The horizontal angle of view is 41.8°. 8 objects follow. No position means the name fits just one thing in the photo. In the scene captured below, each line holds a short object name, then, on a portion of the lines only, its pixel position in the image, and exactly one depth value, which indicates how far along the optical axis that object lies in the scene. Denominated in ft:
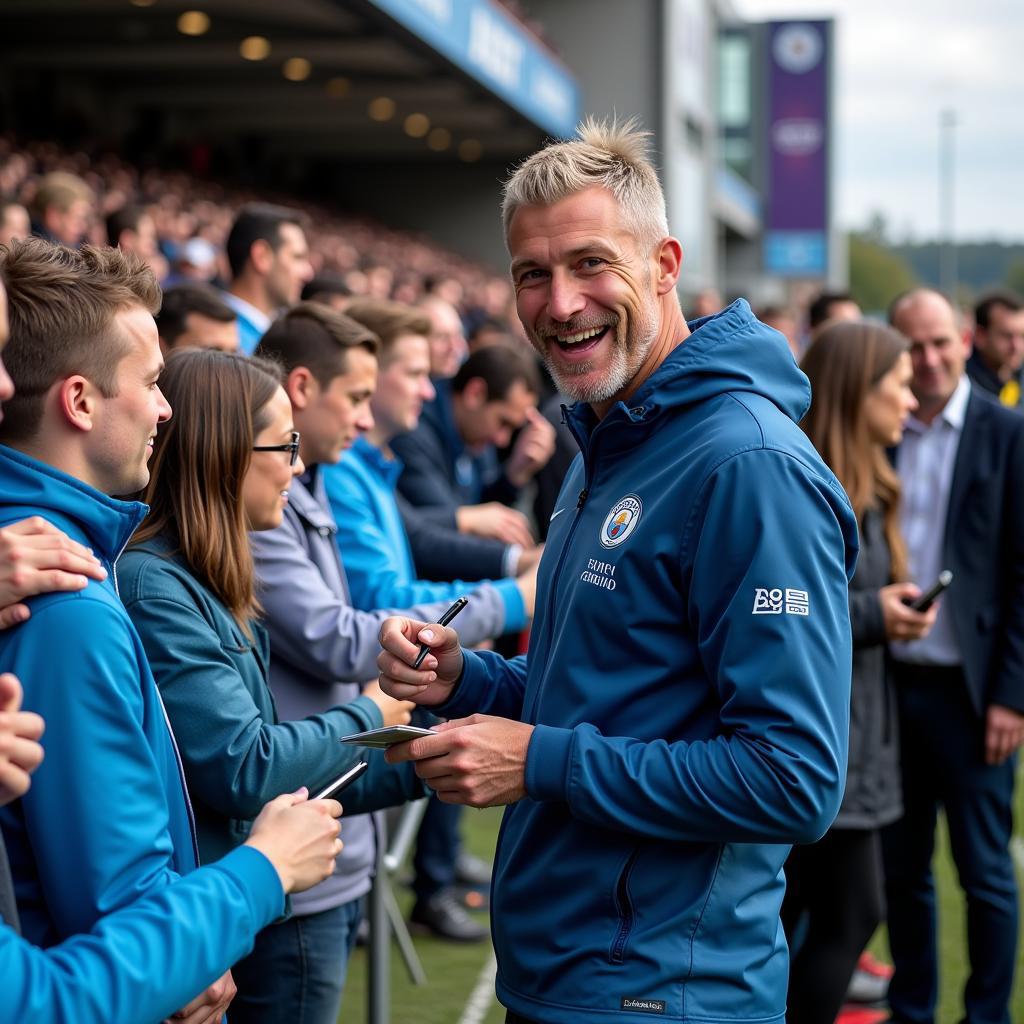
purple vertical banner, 139.03
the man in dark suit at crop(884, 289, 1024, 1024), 13.03
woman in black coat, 11.59
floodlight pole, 144.61
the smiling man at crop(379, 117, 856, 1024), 6.12
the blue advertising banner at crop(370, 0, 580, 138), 47.73
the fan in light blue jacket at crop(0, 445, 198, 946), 5.50
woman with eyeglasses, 7.47
